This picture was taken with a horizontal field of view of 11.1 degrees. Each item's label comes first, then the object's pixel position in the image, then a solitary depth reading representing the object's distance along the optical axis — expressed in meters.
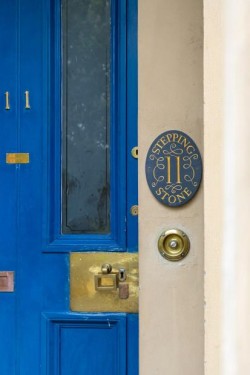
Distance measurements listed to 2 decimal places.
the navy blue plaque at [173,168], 3.49
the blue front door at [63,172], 3.64
